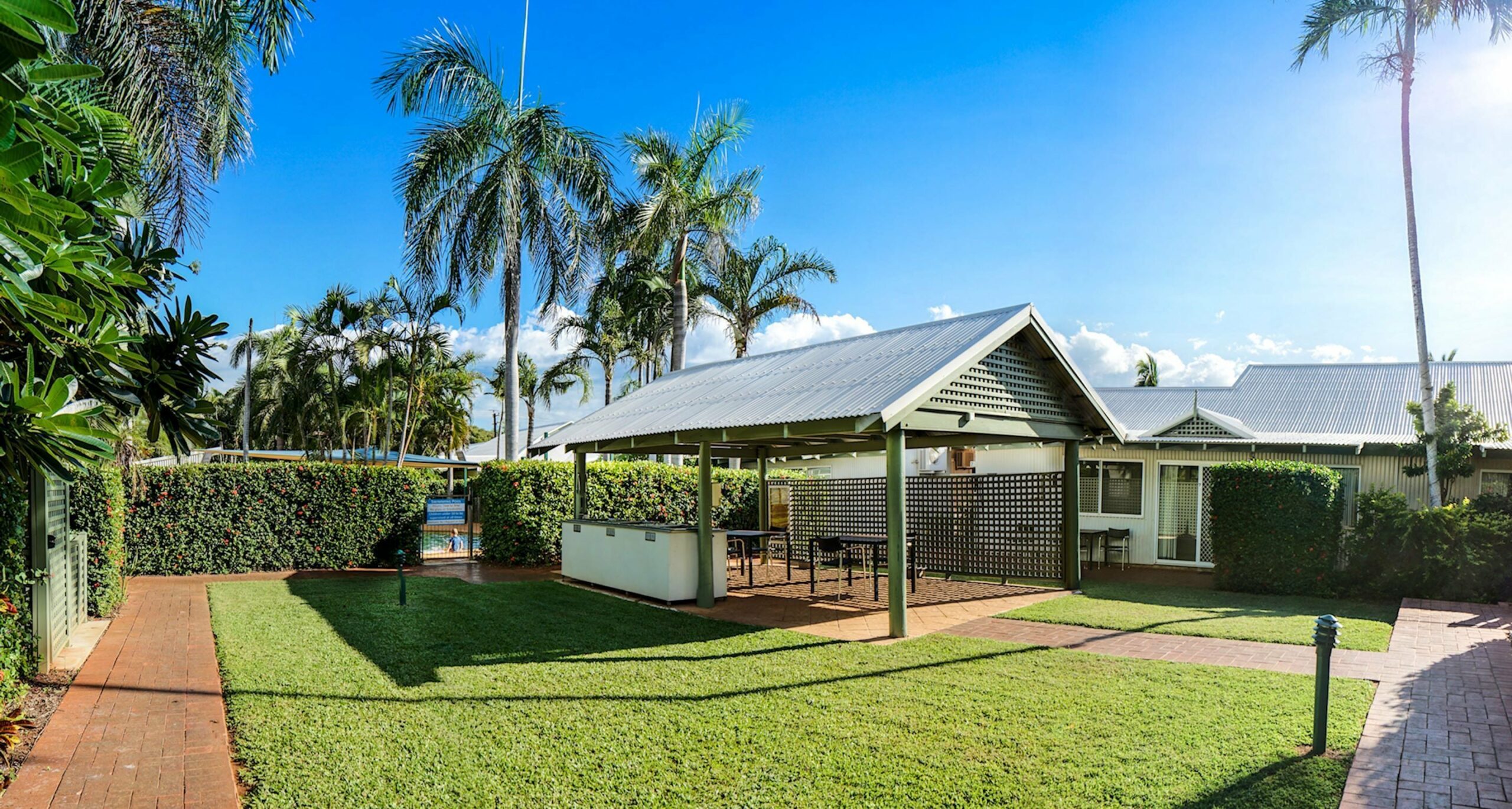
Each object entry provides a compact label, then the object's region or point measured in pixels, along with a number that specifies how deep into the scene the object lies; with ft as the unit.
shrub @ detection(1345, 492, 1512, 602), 40.04
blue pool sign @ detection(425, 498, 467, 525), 56.75
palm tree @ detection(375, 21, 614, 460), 63.98
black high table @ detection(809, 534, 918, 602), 40.57
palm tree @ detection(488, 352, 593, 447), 119.24
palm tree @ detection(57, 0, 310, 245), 34.47
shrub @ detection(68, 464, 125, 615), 34.47
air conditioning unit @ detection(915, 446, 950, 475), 79.00
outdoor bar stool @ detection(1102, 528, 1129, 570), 57.52
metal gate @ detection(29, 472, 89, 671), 24.44
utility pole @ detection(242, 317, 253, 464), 122.93
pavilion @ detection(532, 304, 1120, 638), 32.63
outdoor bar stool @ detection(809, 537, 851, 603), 41.52
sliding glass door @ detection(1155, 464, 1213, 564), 56.54
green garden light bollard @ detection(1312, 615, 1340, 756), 18.38
